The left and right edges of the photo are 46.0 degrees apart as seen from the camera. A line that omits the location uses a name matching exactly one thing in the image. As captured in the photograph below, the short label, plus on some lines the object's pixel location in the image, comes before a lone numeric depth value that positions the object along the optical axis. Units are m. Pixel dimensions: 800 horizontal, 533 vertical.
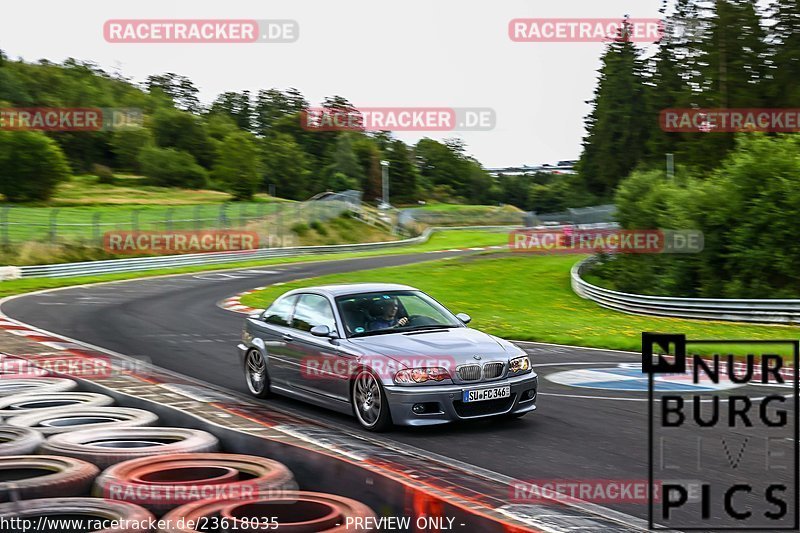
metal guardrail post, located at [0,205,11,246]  40.25
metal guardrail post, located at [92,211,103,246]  45.09
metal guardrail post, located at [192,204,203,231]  54.21
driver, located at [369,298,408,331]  10.04
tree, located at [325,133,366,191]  119.88
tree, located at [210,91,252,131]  159.62
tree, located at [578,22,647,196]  85.81
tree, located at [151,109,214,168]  110.31
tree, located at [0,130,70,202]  67.56
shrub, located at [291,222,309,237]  62.90
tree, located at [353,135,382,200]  126.56
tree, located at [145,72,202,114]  172.62
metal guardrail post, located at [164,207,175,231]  52.02
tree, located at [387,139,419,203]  132.00
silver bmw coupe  8.98
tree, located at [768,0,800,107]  57.47
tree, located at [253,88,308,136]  159.00
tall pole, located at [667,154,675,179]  59.03
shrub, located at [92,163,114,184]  92.19
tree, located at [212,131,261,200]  92.25
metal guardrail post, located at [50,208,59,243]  42.25
